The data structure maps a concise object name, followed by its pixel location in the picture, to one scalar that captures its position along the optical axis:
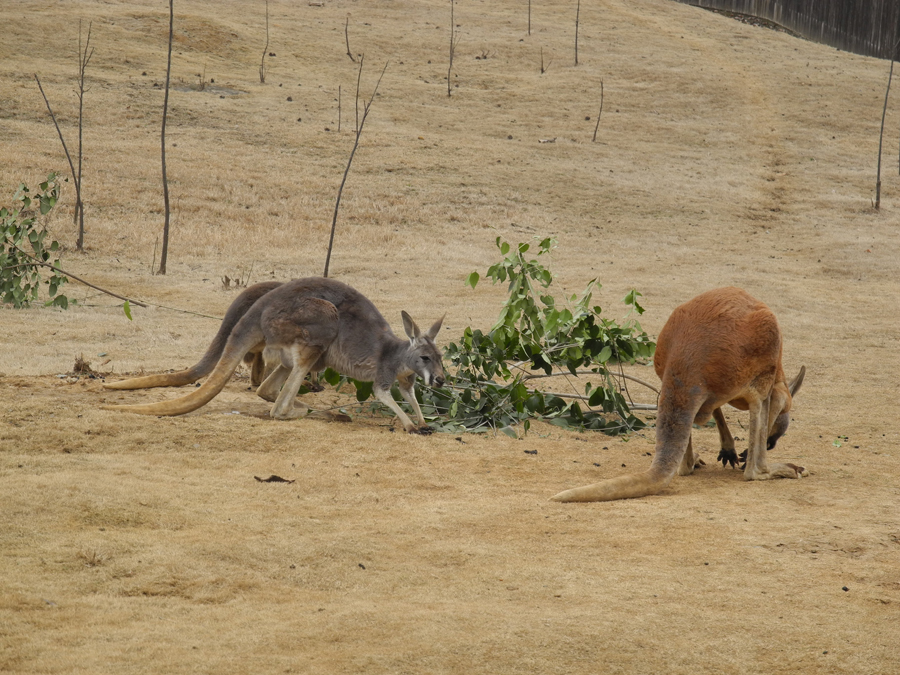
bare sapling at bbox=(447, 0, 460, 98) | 24.78
